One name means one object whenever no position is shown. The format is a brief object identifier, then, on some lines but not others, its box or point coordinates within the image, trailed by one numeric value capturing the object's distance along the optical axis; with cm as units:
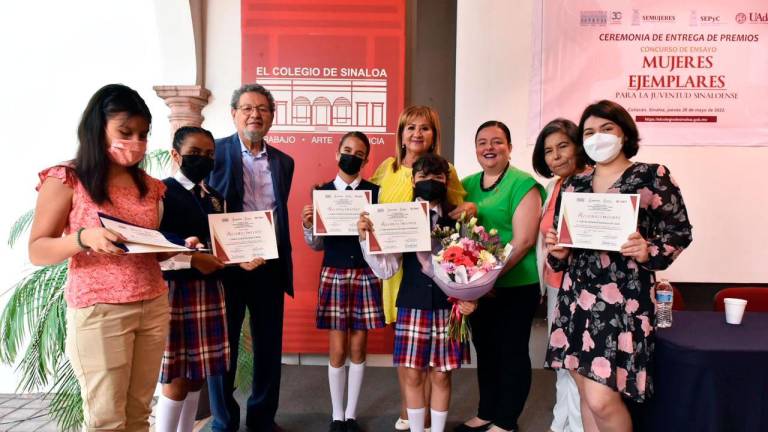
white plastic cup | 201
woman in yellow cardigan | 248
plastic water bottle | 184
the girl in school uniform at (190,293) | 207
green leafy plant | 265
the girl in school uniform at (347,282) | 259
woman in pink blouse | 154
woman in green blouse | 246
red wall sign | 379
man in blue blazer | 250
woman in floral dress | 172
